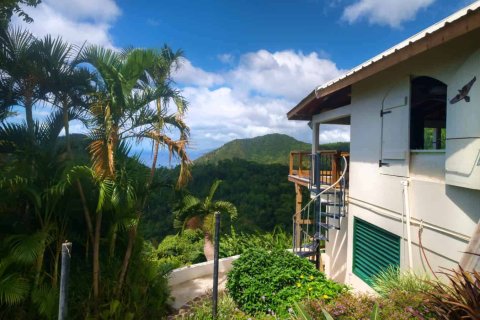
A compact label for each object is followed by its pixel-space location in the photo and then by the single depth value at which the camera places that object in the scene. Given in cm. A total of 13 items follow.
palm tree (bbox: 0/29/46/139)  737
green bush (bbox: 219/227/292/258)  1212
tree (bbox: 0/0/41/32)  746
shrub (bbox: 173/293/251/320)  585
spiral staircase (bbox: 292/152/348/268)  734
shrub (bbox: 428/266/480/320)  290
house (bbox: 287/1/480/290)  379
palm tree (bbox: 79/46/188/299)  529
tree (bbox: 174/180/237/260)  1151
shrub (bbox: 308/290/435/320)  341
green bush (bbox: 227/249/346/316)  559
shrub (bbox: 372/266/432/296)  415
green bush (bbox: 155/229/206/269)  1246
